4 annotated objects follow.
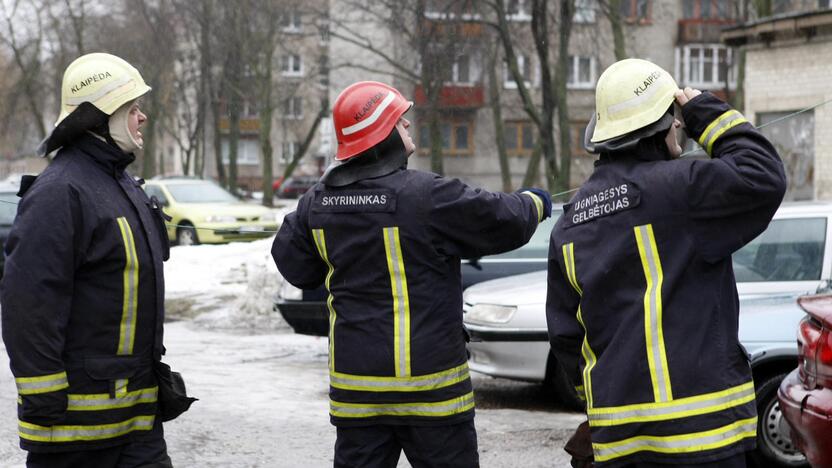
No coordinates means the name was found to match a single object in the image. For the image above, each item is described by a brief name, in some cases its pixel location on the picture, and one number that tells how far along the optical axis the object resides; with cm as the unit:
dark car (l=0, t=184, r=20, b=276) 1697
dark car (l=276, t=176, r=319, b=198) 5606
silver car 607
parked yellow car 2166
